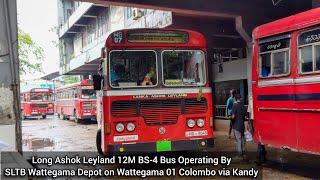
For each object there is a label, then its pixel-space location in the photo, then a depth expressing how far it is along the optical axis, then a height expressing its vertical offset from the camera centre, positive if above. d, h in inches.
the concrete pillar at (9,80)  253.9 +10.2
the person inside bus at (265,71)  237.4 +11.1
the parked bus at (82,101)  743.4 -32.8
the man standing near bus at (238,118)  274.2 -33.6
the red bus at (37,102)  1012.1 -45.5
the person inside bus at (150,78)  241.2 +8.1
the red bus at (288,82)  203.4 +0.7
